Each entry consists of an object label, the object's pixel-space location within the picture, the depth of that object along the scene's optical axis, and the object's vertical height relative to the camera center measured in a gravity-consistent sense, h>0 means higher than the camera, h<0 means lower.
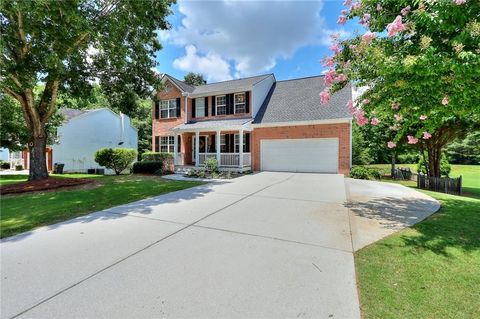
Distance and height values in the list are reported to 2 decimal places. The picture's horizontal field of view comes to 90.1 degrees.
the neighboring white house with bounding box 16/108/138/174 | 22.88 +2.05
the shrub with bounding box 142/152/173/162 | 17.40 -0.01
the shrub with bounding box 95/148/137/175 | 17.23 -0.14
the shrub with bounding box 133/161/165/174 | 16.33 -0.76
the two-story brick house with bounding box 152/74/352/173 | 15.32 +2.23
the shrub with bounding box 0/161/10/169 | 26.43 -0.96
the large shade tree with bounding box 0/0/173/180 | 8.77 +4.73
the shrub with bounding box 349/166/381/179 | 13.51 -1.00
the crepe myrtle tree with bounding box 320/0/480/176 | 3.49 +1.70
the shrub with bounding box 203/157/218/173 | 15.20 -0.62
